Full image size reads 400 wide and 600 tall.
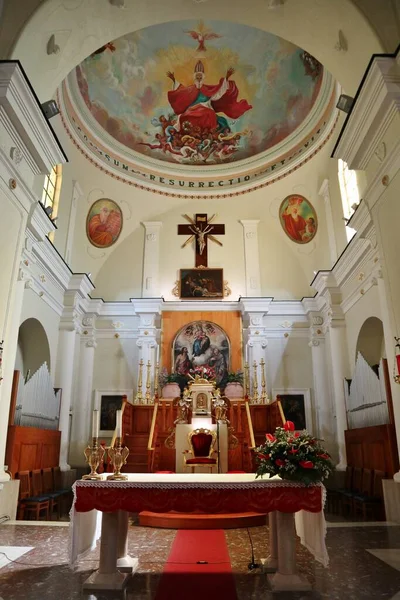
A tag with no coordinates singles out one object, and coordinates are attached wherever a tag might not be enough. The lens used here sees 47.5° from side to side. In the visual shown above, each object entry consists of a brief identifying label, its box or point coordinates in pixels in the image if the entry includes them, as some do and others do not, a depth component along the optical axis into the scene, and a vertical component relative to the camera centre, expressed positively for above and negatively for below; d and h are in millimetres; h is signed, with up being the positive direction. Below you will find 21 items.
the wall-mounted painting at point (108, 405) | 13945 +1341
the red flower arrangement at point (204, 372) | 14305 +2357
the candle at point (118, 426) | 5121 +259
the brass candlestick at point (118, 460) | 4848 -104
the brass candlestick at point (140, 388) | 13602 +1800
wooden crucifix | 16047 +7412
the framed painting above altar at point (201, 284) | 15562 +5453
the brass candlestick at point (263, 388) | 13742 +1819
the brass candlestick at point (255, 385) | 13845 +1930
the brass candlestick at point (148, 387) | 13739 +1839
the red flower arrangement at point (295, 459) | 4582 -88
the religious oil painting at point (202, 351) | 14570 +3071
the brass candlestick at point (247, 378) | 14060 +2163
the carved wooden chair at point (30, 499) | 8703 -895
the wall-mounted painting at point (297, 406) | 13906 +1305
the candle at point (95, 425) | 4816 +258
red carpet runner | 4188 -1241
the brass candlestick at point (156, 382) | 14198 +2039
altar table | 4547 -485
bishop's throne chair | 9734 -18
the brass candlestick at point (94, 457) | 4887 -73
